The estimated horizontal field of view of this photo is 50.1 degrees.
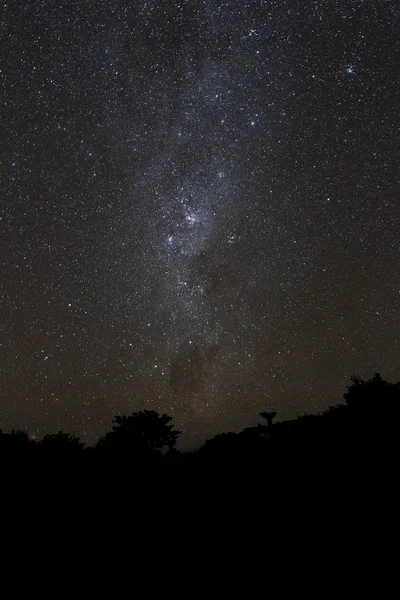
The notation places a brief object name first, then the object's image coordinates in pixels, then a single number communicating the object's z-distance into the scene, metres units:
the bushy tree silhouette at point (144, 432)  22.74
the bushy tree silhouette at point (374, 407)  10.84
